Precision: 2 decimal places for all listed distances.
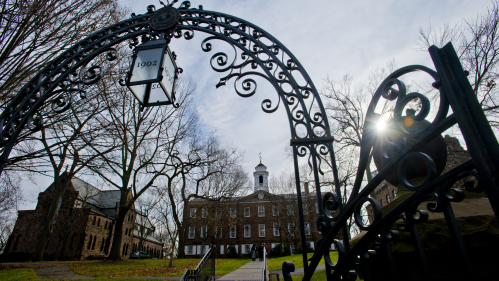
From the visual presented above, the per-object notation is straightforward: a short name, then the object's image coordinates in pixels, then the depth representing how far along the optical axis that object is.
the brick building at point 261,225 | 33.59
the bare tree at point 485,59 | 9.67
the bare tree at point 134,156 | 15.71
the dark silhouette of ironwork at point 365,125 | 0.96
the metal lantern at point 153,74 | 3.39
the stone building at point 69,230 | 32.38
